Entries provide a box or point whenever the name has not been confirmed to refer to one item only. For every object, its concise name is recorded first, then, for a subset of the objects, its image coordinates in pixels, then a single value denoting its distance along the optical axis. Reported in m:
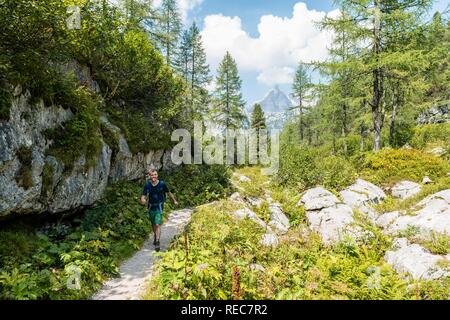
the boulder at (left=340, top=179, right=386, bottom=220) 14.09
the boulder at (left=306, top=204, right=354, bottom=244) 11.12
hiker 9.19
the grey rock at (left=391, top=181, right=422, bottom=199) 15.45
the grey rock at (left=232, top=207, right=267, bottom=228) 12.32
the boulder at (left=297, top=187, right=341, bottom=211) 14.12
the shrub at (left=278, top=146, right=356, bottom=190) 17.42
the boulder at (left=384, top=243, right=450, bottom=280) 7.63
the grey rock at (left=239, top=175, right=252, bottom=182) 24.41
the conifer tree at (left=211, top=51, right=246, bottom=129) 38.94
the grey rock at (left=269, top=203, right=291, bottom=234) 12.68
